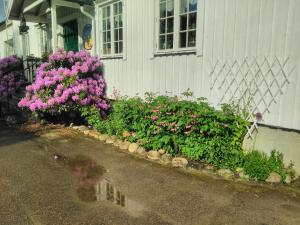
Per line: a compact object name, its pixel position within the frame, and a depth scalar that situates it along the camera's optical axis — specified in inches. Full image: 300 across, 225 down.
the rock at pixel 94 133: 277.7
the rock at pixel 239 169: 179.9
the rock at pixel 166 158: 202.8
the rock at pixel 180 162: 195.3
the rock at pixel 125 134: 247.4
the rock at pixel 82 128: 301.2
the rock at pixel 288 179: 167.4
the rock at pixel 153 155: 210.9
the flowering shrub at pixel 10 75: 389.1
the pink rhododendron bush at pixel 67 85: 294.8
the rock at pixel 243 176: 173.0
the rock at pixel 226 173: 176.4
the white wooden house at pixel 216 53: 170.6
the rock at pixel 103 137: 263.6
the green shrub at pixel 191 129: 191.0
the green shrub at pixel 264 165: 170.4
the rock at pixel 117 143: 245.4
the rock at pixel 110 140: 254.4
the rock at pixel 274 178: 167.5
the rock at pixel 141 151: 222.8
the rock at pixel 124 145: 237.0
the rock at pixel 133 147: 228.3
